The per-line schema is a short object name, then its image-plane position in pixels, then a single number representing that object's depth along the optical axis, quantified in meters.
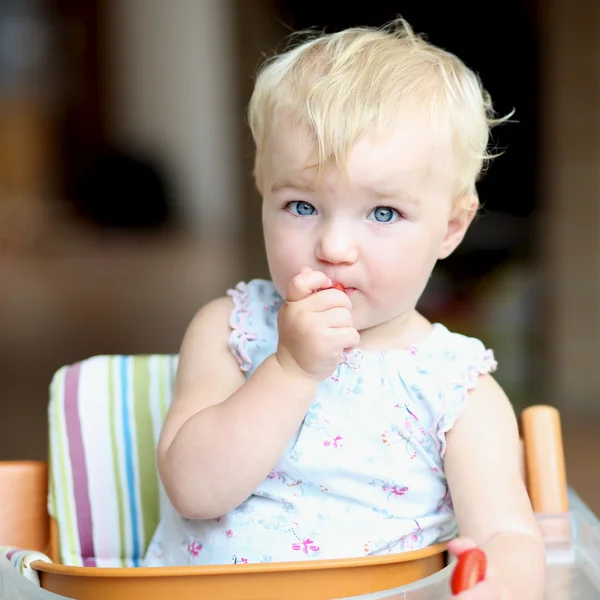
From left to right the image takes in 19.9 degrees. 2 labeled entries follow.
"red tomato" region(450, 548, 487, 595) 0.79
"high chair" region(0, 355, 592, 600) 0.98
